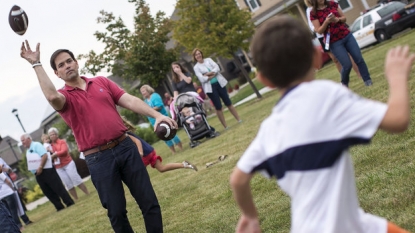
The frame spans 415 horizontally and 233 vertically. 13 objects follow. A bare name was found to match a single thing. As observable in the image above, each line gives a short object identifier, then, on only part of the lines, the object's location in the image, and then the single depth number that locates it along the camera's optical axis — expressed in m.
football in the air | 5.88
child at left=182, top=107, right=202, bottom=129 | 15.77
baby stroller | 15.52
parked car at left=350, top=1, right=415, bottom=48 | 25.02
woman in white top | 15.34
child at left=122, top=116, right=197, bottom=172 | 9.93
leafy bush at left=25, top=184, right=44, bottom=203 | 29.78
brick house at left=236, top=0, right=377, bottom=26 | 41.78
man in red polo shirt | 5.65
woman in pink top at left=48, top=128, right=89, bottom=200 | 16.23
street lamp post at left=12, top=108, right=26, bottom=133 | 41.71
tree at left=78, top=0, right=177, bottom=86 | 39.19
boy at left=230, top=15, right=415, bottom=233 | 2.61
